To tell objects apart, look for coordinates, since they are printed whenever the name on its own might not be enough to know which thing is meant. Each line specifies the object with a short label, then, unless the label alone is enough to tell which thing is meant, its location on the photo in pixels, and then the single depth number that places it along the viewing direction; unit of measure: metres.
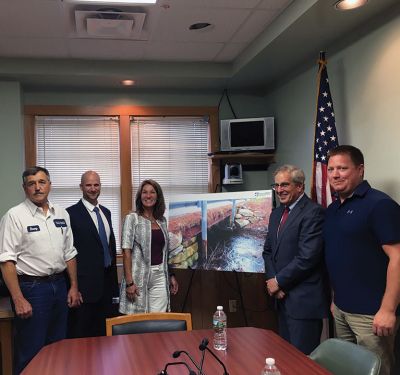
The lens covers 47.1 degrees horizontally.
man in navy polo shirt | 2.25
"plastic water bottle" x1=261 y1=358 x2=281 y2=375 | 1.53
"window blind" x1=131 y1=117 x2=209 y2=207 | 5.00
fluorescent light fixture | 2.97
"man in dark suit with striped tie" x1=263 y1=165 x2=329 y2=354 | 2.77
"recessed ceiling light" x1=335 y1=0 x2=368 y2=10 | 2.77
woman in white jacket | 3.35
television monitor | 4.79
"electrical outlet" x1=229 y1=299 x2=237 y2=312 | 4.44
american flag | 3.33
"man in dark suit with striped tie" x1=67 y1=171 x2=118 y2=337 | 3.46
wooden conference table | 1.80
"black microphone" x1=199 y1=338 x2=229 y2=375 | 1.66
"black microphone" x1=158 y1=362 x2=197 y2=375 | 1.53
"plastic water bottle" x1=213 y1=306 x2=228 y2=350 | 2.09
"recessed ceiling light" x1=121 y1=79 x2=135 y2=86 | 4.54
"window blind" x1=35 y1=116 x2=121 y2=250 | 4.85
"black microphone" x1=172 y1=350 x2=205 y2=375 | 1.65
